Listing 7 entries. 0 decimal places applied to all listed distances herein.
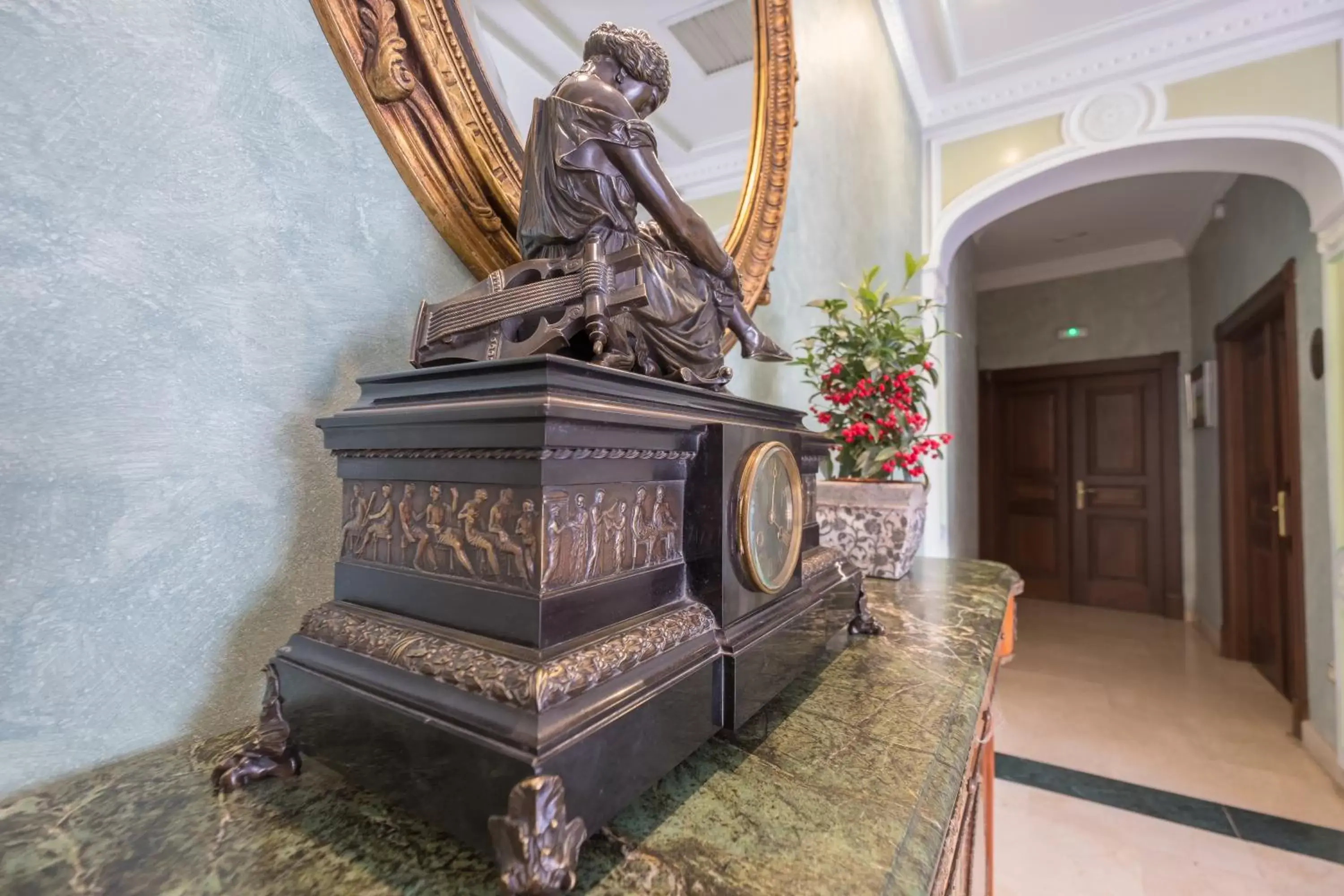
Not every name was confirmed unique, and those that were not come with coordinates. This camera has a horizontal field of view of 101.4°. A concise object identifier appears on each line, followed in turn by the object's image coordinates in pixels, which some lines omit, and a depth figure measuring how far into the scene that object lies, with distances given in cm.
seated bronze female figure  52
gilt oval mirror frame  57
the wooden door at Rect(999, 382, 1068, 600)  498
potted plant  117
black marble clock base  32
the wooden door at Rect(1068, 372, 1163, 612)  457
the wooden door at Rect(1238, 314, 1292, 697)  287
